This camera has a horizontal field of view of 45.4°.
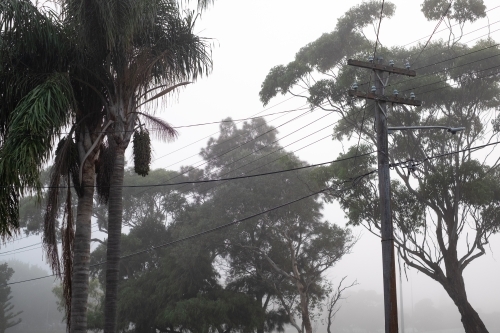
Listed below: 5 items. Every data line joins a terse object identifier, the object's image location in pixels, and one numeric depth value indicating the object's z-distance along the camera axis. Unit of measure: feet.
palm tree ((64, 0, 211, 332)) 46.47
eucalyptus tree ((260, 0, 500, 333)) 85.35
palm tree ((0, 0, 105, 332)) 41.88
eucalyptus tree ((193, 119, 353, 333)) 125.18
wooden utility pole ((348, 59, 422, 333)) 38.68
